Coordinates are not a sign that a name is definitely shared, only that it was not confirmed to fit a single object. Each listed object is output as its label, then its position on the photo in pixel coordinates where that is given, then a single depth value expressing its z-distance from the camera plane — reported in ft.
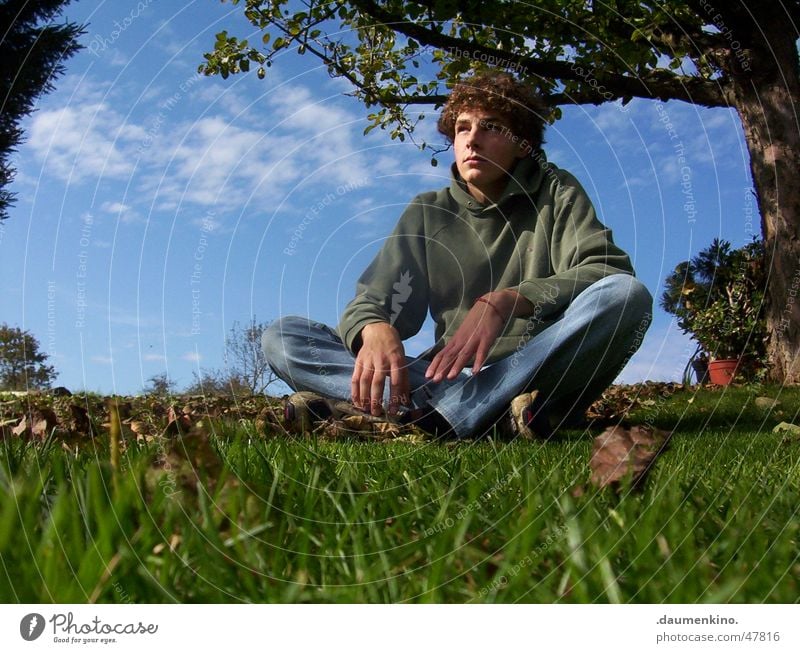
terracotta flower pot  16.70
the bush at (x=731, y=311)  15.12
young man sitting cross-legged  8.57
